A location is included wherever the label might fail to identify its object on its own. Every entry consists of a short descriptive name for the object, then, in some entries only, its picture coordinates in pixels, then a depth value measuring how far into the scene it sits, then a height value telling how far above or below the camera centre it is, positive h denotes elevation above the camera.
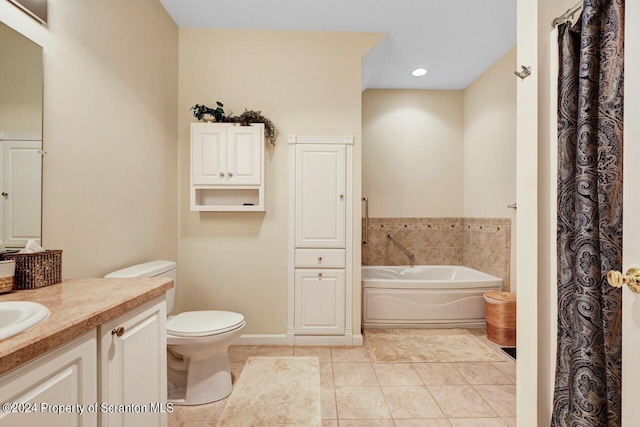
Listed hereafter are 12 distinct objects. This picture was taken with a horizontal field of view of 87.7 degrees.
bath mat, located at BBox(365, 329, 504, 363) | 2.66 -1.14
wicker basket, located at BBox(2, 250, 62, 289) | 1.19 -0.20
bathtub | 3.32 -0.87
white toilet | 1.95 -0.82
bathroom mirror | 1.24 +0.30
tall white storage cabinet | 2.87 -0.21
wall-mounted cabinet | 2.71 +0.48
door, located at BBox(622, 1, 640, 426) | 0.84 +0.01
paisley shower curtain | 0.96 +0.00
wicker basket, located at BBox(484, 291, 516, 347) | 2.90 -0.91
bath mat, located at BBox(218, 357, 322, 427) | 1.84 -1.13
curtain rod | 1.11 +0.69
